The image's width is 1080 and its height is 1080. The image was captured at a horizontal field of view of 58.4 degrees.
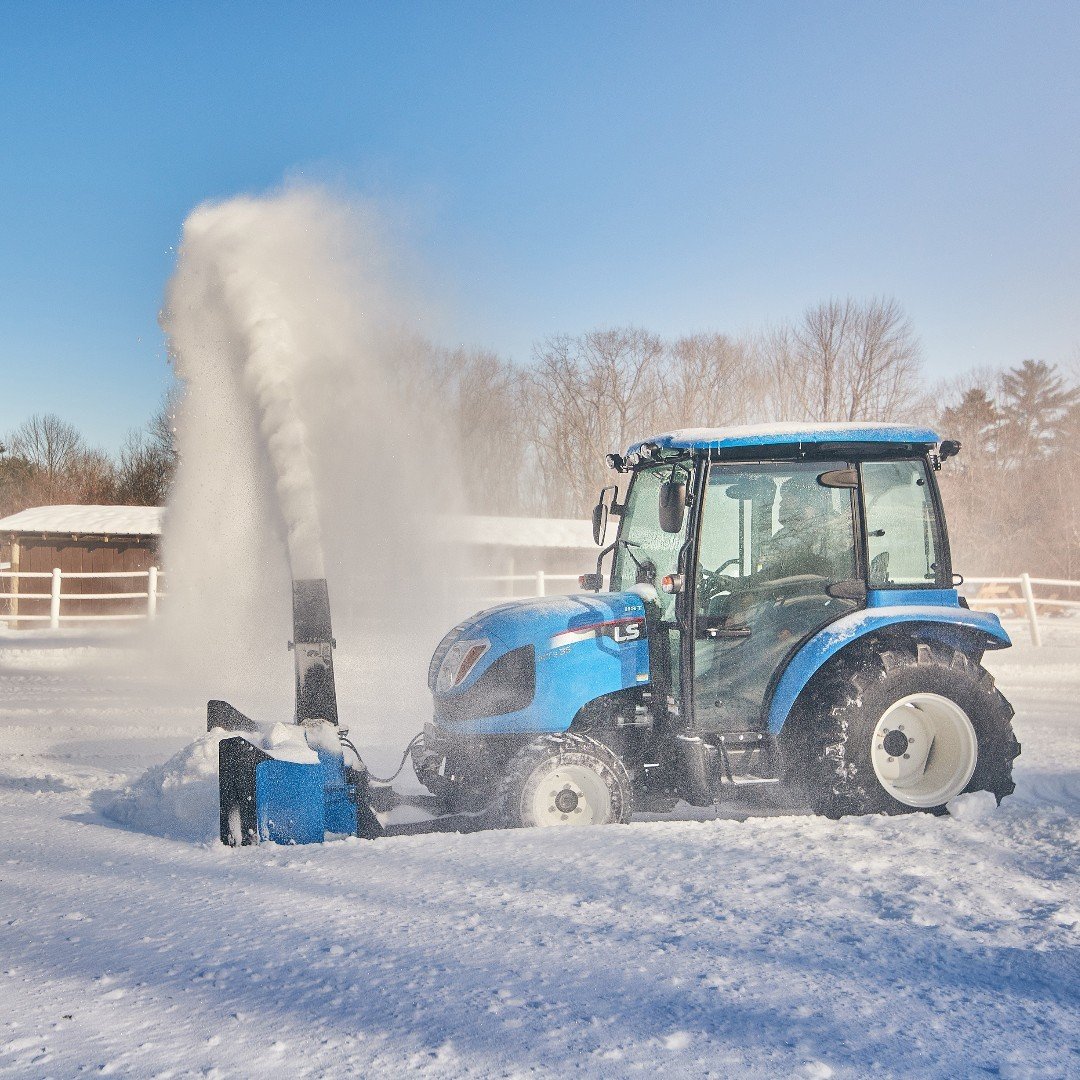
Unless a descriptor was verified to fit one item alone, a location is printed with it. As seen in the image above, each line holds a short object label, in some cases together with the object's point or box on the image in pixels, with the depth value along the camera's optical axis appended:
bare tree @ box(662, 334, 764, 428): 37.56
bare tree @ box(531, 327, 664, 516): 40.25
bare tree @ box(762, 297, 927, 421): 37.78
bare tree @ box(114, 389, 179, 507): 45.88
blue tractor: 4.70
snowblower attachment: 4.28
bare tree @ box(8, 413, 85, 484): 56.22
